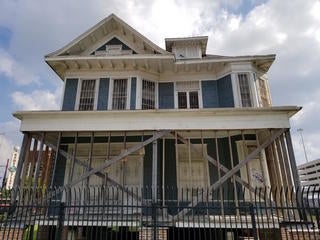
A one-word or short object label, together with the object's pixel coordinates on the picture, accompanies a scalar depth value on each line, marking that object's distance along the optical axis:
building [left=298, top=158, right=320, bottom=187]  101.19
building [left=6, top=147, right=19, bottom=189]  57.49
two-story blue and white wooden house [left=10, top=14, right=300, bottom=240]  9.18
